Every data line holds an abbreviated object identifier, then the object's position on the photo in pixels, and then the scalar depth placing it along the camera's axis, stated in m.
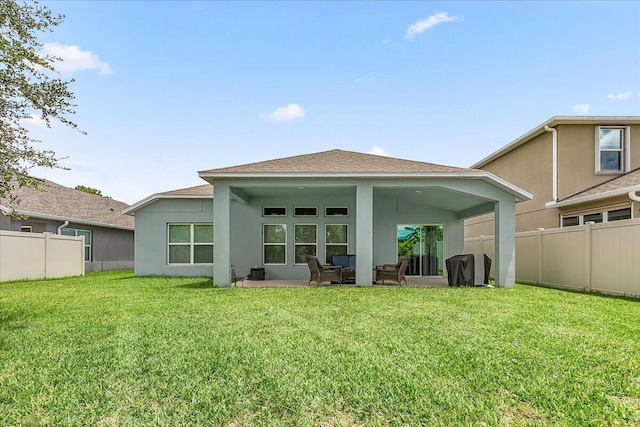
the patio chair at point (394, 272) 12.75
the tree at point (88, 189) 51.62
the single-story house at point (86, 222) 18.28
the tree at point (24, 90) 6.89
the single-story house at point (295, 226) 14.84
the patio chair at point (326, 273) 12.67
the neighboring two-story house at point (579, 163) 15.03
